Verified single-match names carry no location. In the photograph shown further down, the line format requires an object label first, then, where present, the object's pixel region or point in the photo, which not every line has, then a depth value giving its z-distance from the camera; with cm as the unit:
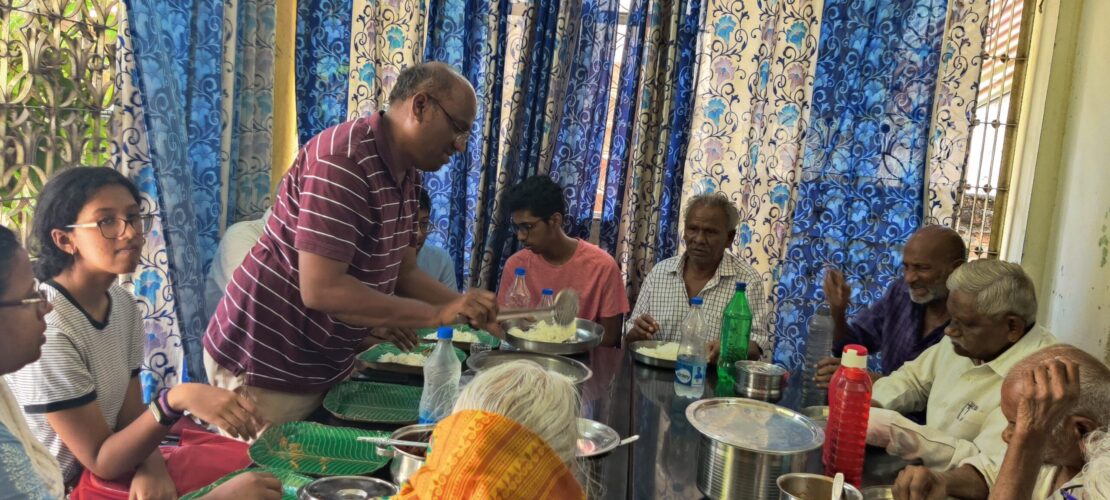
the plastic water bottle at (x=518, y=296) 335
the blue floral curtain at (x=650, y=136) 411
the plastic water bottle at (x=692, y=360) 250
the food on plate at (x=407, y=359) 257
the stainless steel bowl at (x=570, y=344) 286
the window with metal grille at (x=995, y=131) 393
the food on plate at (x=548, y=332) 296
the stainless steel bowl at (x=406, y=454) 154
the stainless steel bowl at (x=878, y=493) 176
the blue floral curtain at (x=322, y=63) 405
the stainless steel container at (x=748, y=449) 168
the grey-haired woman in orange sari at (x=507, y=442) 110
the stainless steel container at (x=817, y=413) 230
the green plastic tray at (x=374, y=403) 209
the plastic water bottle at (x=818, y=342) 316
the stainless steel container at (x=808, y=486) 159
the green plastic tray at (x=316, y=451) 170
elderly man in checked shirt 345
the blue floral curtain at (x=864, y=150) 395
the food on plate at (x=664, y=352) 290
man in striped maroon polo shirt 210
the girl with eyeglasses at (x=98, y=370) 180
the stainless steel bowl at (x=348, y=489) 151
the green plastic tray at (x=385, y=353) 254
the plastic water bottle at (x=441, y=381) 197
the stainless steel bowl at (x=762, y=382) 255
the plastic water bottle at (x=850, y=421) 183
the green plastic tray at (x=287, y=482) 158
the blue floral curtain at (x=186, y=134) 311
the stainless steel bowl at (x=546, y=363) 256
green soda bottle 273
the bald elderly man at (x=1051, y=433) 155
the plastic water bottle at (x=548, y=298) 316
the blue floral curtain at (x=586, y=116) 418
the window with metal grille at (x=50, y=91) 261
